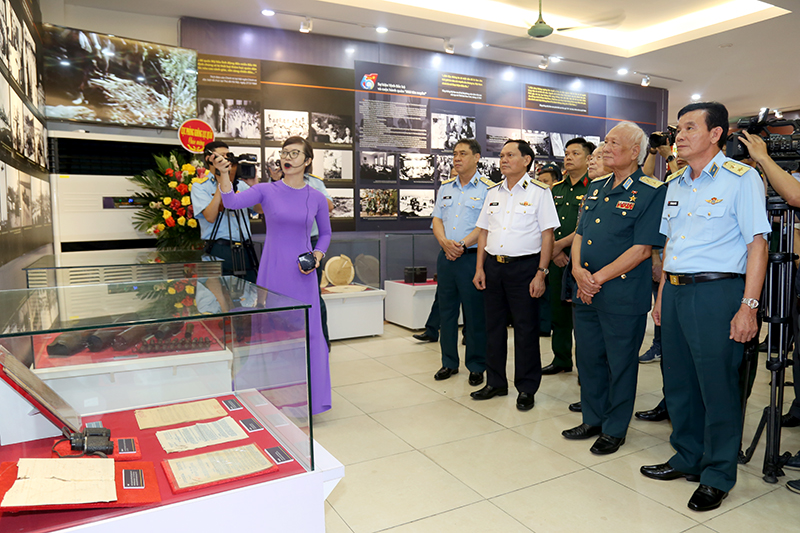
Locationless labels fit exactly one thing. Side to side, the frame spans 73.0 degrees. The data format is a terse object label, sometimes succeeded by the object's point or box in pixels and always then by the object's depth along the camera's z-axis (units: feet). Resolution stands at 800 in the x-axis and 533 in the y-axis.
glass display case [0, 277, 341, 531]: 3.96
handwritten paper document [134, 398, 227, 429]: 5.01
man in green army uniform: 14.64
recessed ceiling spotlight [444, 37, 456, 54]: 21.24
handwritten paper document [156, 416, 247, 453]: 4.55
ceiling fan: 17.30
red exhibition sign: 15.01
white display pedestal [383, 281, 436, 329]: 19.61
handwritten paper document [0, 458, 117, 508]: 3.59
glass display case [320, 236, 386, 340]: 18.04
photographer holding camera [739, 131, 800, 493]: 7.83
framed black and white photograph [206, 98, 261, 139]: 18.74
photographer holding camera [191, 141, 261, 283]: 12.46
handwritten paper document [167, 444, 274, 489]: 4.06
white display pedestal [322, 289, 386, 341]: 17.95
